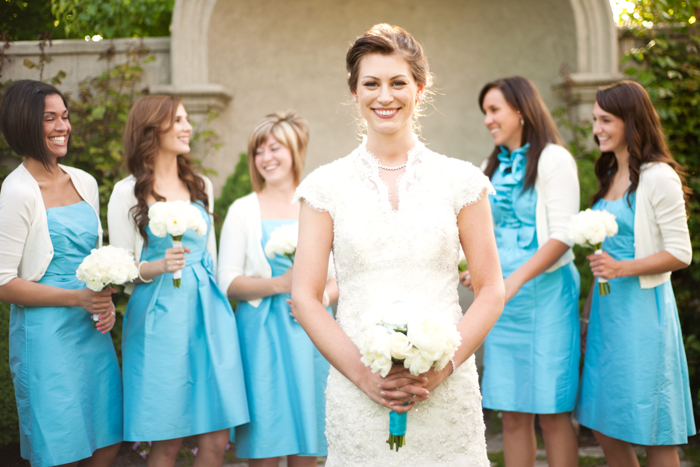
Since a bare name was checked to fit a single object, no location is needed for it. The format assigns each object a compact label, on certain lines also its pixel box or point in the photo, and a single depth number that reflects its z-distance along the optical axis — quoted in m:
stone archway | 5.77
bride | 2.23
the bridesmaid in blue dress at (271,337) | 3.34
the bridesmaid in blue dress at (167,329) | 3.25
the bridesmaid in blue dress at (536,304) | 3.50
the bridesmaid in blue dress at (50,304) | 3.06
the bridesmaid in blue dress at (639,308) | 3.26
